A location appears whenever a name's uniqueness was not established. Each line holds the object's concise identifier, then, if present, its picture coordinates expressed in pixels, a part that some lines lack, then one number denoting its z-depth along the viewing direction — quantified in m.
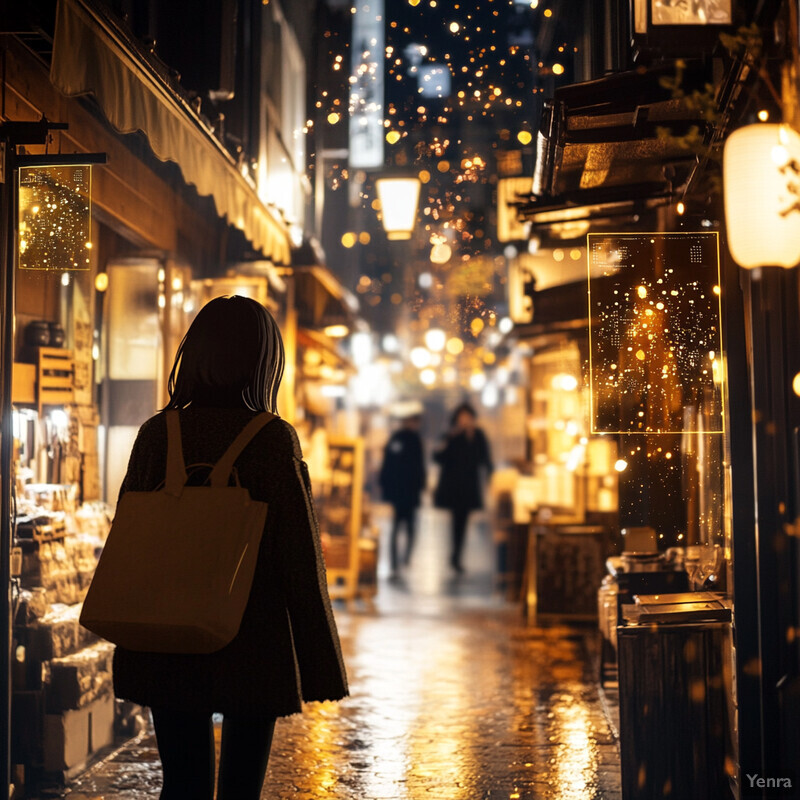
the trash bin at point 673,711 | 5.14
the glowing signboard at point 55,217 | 5.51
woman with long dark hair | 3.17
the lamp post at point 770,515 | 4.66
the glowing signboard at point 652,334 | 5.36
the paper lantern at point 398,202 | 9.91
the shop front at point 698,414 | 4.66
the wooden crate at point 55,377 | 6.96
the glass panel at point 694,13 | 4.68
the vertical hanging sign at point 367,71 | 7.74
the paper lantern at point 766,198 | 4.20
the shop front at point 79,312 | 5.40
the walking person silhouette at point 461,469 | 15.31
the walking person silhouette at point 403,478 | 15.70
